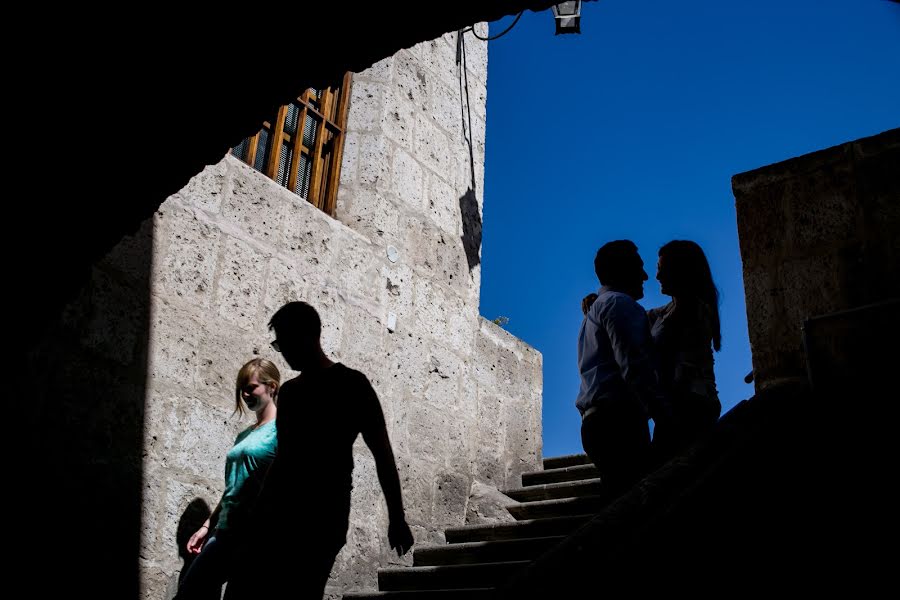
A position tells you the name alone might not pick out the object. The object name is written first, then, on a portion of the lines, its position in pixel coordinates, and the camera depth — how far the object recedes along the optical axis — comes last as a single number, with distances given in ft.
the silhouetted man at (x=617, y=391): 8.77
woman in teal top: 9.30
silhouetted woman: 9.36
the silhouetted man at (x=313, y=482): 7.35
